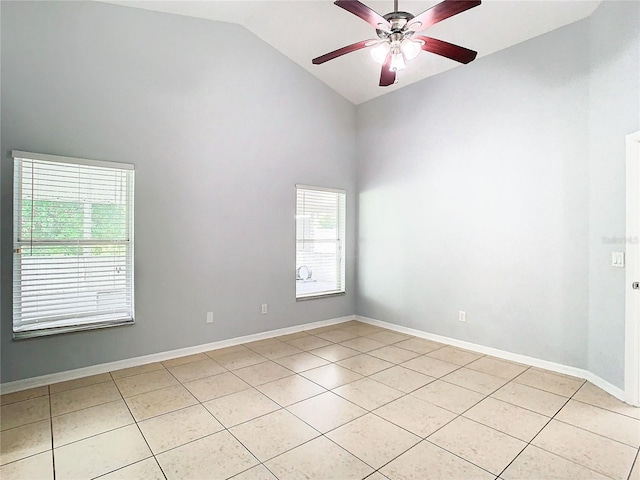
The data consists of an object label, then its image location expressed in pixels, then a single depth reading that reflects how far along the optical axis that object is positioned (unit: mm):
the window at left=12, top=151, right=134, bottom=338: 3074
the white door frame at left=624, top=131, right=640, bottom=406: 2785
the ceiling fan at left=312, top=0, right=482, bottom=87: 2311
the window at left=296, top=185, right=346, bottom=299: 5035
